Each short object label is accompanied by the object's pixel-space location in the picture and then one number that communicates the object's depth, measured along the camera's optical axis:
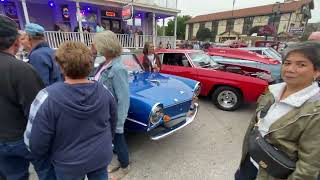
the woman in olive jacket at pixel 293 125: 1.29
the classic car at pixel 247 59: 7.99
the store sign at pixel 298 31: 22.01
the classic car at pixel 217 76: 4.98
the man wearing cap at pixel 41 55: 2.62
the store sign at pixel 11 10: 10.36
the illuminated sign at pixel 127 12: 11.49
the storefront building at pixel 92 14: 10.83
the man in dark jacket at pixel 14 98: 1.62
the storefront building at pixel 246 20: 44.00
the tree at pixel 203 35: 52.41
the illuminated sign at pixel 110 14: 13.59
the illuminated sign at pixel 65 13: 11.80
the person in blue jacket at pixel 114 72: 2.41
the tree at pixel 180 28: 64.88
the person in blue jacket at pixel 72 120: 1.42
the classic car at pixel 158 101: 2.97
